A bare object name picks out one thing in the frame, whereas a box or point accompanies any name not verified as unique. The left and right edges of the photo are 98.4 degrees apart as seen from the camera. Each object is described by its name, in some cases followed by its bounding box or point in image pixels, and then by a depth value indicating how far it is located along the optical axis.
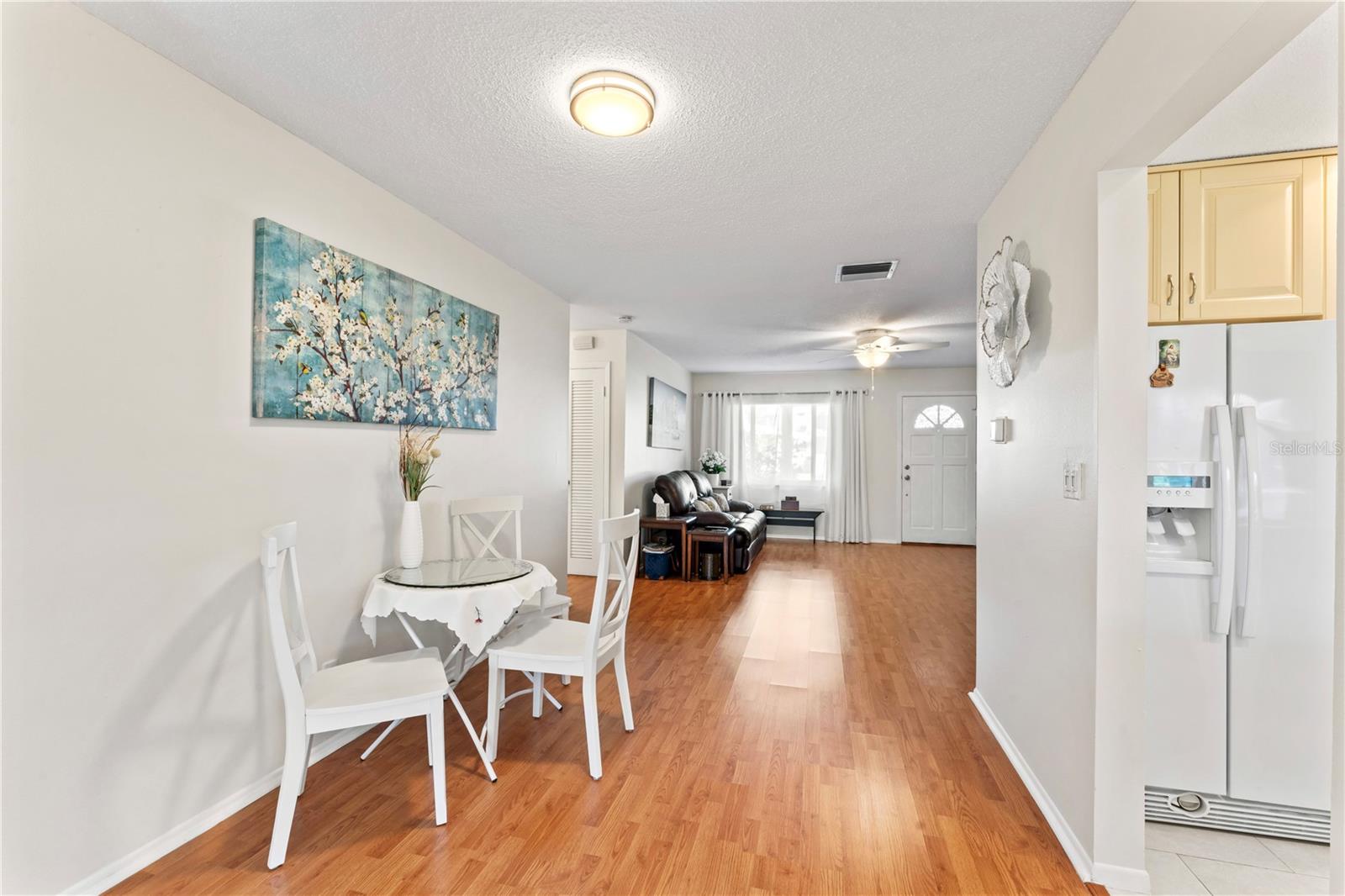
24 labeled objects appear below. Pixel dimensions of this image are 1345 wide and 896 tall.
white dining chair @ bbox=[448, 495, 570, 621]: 3.03
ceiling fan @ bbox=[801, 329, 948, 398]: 5.44
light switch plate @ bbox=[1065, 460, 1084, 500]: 1.78
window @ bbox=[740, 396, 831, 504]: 8.16
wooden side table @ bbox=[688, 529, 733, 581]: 5.69
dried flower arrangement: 2.59
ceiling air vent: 3.58
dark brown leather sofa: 5.84
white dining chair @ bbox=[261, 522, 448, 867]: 1.71
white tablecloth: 2.17
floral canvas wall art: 2.10
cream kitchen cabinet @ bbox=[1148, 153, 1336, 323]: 1.89
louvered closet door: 5.59
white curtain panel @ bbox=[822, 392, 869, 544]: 7.91
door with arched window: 7.66
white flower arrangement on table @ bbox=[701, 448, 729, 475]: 7.67
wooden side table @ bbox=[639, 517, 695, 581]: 5.75
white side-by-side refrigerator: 1.86
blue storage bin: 5.72
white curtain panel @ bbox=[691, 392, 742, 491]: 8.34
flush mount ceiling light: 1.80
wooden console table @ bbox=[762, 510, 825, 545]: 7.77
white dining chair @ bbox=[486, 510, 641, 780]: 2.24
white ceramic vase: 2.53
